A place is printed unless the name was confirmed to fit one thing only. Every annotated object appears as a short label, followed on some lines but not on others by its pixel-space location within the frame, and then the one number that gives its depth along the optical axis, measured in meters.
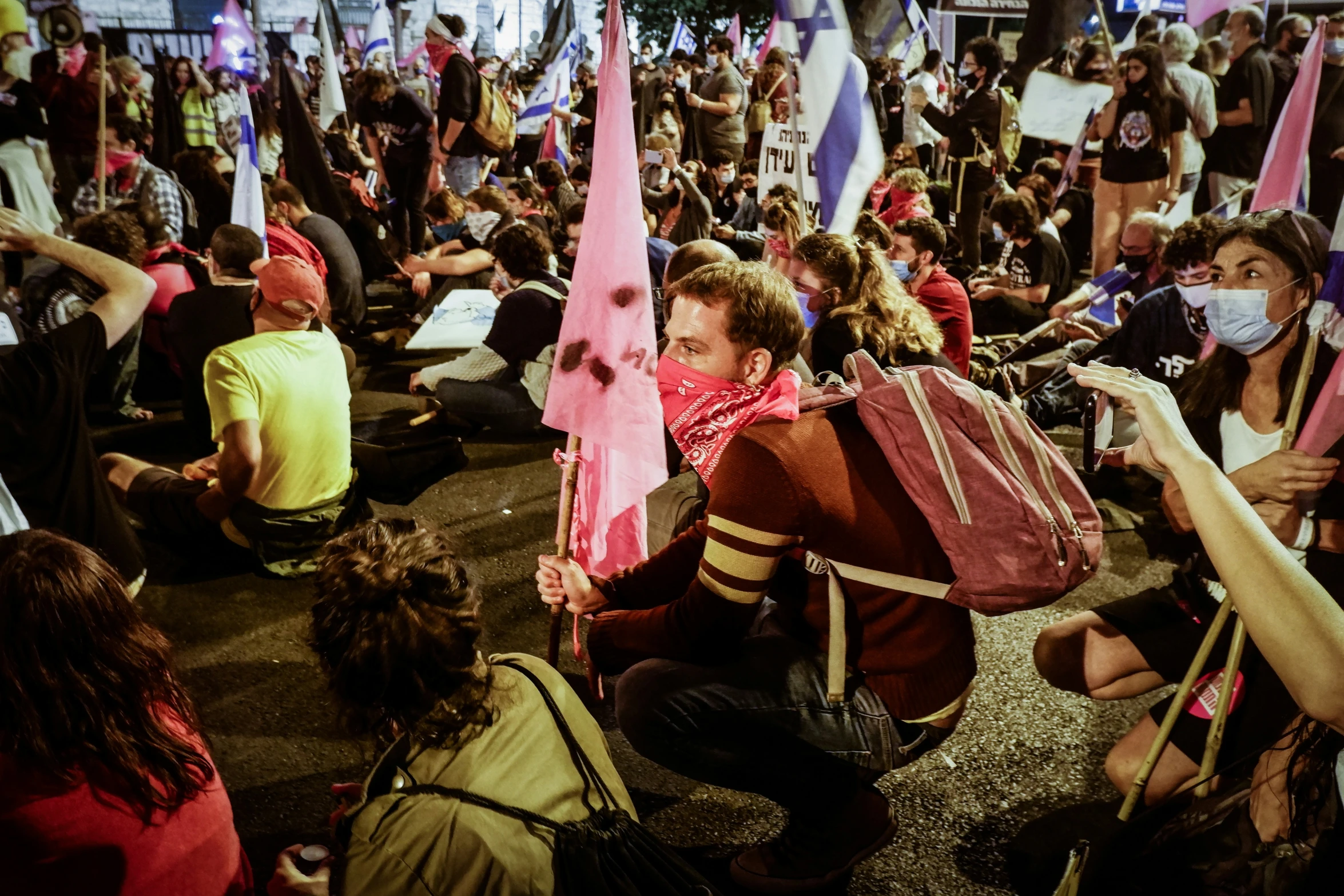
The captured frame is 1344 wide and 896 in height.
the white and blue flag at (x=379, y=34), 13.33
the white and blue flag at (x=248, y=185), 5.46
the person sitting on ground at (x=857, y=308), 4.04
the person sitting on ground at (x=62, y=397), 3.21
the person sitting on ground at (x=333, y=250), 7.37
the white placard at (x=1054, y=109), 6.96
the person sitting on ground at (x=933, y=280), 5.00
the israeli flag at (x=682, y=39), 18.33
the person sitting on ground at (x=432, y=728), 1.59
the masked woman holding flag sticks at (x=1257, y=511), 2.51
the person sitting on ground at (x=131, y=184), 7.64
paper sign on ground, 6.80
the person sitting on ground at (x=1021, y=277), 7.24
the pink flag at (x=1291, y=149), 3.15
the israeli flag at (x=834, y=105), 3.47
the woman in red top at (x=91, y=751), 1.67
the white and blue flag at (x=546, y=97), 10.75
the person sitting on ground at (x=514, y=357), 5.62
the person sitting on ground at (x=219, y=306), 4.92
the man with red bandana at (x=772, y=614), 2.10
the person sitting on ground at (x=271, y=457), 3.87
